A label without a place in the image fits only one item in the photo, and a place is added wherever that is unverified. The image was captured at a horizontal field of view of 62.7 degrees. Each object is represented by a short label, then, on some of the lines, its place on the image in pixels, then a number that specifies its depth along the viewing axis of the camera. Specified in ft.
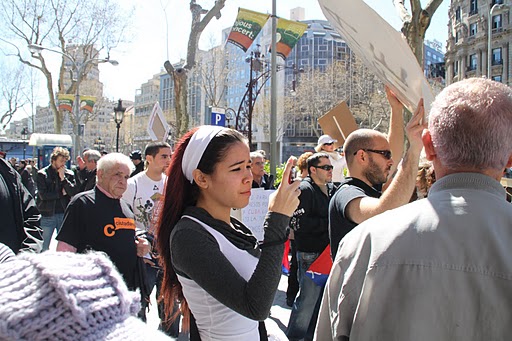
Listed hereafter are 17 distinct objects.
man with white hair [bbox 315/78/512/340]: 4.03
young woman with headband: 5.40
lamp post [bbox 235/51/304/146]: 61.57
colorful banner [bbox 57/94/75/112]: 87.10
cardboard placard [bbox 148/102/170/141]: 27.84
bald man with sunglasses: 7.83
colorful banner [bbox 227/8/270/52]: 43.21
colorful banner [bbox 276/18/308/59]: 45.57
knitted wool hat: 2.15
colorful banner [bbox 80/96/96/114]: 94.28
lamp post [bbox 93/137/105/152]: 130.06
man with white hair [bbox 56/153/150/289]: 10.59
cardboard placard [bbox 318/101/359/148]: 19.25
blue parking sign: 30.99
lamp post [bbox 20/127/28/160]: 93.18
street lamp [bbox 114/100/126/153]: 63.86
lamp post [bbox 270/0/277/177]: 42.09
